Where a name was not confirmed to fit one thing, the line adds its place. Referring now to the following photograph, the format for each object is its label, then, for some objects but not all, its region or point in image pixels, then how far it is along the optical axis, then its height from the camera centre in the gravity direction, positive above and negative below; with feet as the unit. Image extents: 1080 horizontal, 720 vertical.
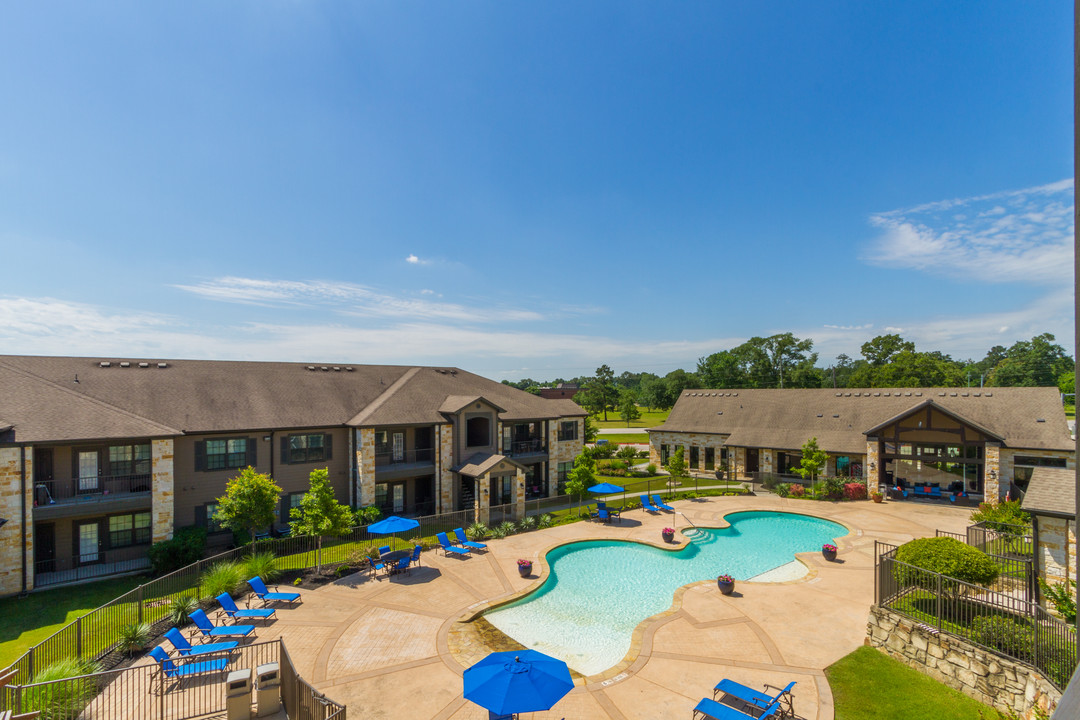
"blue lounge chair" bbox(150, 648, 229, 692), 42.00 -25.47
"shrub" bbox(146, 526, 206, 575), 68.54 -25.57
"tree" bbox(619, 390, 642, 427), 252.42 -23.45
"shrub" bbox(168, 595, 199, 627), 52.54 -25.68
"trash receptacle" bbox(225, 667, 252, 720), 36.29 -23.77
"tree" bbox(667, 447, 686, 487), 122.62 -24.68
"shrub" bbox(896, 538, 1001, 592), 48.26 -19.38
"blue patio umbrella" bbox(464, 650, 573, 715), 32.12 -21.07
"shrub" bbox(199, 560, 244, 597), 59.26 -25.59
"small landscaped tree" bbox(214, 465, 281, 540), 70.49 -19.13
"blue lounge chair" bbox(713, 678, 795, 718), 38.50 -25.48
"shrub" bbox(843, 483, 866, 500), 112.06 -28.51
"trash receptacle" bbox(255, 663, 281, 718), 37.60 -24.20
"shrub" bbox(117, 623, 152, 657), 46.29 -25.07
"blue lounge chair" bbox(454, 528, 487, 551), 78.59 -27.77
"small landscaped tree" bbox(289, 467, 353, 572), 70.03 -20.69
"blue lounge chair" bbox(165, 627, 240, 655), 45.83 -25.37
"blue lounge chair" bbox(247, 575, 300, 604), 58.03 -26.31
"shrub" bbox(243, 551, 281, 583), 63.90 -25.77
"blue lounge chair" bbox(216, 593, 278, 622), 52.70 -25.68
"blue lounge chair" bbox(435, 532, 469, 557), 76.64 -27.82
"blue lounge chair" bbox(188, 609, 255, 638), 49.39 -25.73
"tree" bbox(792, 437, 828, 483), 116.26 -22.36
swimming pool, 53.16 -29.80
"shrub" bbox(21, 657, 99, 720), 35.81 -23.88
